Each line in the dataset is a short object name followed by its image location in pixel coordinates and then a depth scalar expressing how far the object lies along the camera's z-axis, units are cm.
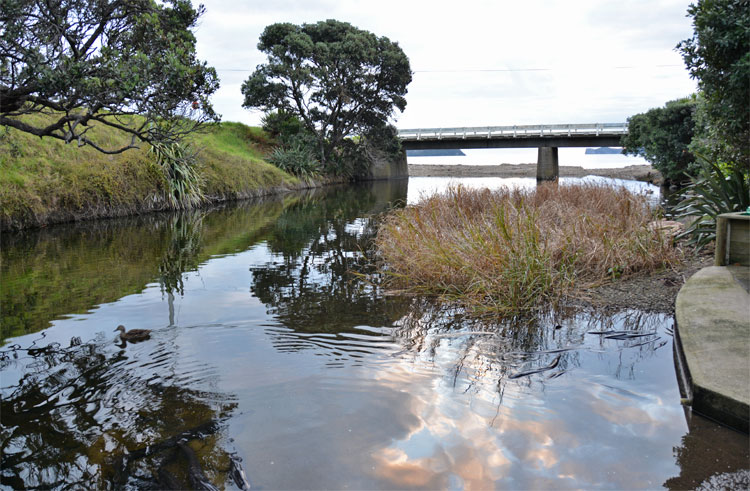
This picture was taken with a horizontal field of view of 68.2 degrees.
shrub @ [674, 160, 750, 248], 786
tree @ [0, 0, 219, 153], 607
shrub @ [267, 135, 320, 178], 3200
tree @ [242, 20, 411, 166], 3231
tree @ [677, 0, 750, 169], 638
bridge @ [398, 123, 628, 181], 4012
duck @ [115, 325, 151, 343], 563
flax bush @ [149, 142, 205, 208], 1916
